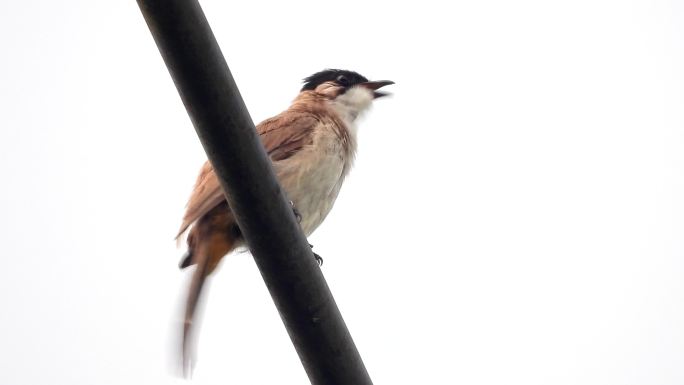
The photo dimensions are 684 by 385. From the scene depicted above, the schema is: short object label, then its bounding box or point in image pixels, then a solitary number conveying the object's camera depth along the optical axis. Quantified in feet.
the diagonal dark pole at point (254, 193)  16.26
